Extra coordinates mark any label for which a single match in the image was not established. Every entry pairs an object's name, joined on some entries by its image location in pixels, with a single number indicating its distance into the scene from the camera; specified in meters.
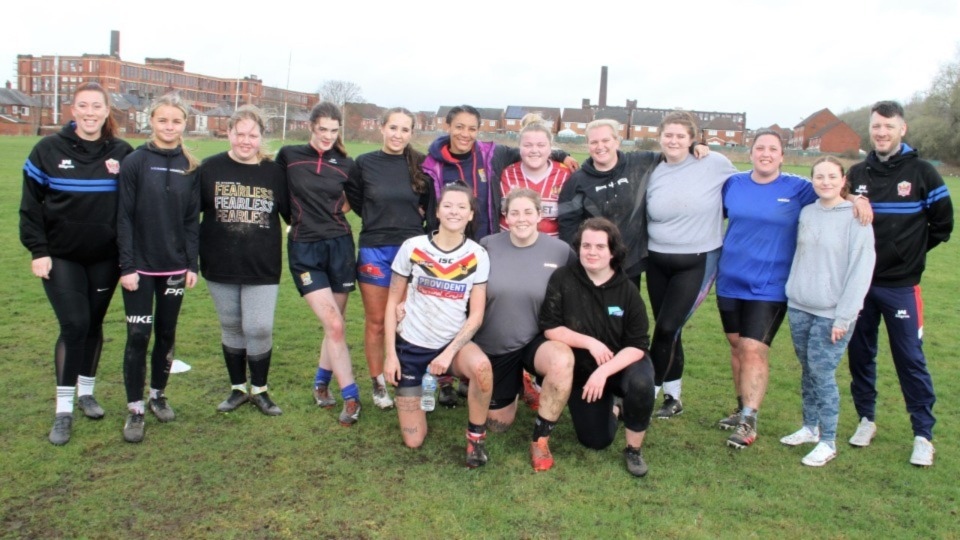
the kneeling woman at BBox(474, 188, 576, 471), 4.58
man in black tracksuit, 4.54
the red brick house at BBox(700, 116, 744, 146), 87.51
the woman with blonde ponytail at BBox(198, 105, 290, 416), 4.80
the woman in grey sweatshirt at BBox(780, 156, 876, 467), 4.40
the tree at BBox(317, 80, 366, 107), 71.24
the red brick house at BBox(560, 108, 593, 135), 92.81
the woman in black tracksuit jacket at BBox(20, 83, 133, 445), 4.38
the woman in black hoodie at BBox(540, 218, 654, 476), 4.36
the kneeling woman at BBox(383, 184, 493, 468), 4.54
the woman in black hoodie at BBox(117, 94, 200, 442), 4.48
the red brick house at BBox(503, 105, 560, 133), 89.69
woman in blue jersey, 4.71
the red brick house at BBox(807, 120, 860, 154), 78.12
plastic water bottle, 5.34
